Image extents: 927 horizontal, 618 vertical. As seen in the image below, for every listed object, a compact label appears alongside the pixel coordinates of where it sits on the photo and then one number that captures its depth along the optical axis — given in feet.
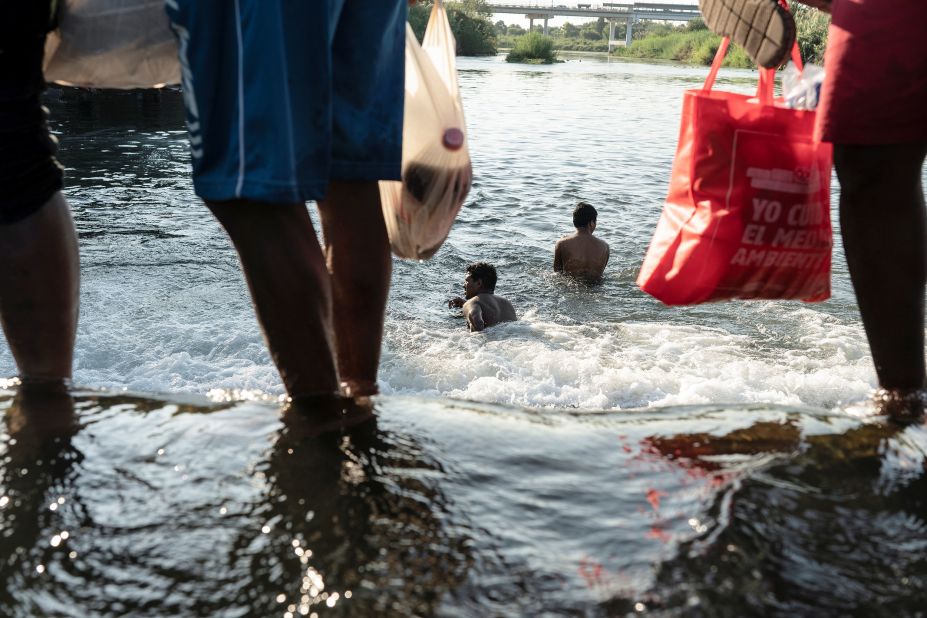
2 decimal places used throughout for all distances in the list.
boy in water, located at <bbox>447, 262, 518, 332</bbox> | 23.25
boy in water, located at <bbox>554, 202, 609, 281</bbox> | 27.99
